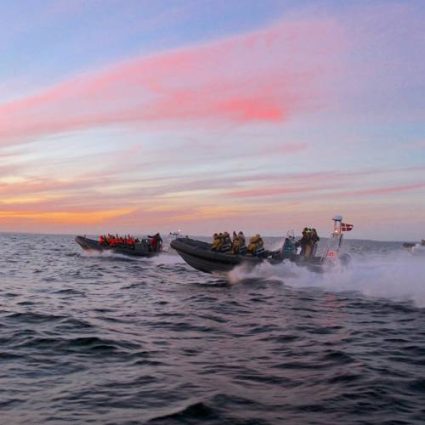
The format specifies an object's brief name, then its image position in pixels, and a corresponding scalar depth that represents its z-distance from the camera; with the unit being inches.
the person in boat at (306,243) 992.9
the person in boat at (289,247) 978.1
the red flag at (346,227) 902.4
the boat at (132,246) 1578.5
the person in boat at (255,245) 971.3
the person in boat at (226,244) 986.7
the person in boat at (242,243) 980.7
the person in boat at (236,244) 978.1
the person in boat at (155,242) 1577.3
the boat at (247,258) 933.8
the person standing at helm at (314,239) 996.6
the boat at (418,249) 2979.8
